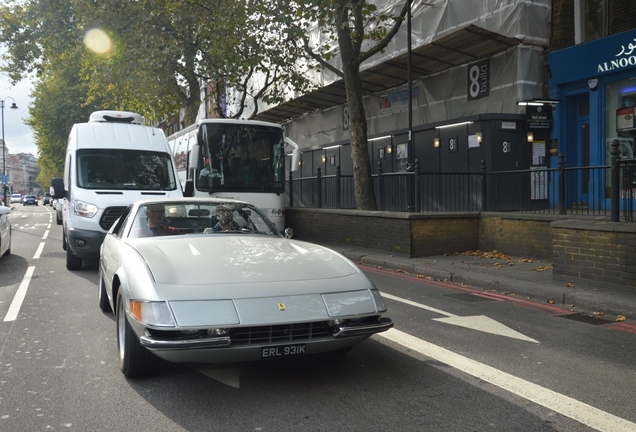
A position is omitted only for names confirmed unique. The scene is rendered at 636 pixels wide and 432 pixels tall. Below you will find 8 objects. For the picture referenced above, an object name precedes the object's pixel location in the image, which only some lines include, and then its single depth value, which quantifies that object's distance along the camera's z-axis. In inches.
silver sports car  144.9
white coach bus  573.0
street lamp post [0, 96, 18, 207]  2233.3
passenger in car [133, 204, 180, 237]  208.2
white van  390.9
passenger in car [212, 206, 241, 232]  216.2
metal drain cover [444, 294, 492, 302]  315.6
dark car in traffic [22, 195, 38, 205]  3309.5
